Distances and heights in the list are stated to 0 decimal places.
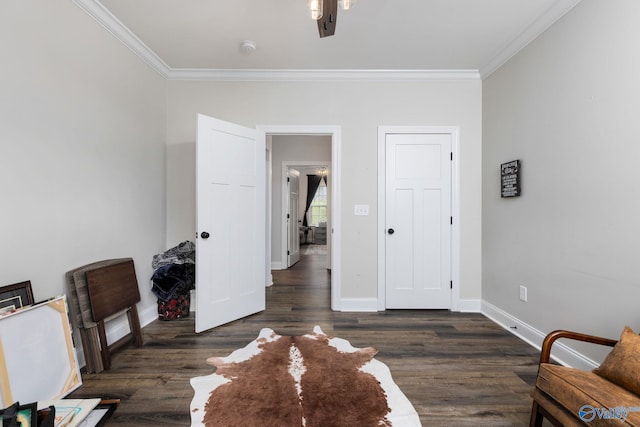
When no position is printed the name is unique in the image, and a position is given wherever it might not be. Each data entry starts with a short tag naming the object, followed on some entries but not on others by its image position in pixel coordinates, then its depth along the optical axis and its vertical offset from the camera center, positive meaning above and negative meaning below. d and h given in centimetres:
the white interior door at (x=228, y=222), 253 -9
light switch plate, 308 +3
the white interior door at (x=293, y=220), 551 -15
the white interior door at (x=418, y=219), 307 -7
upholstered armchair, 102 -73
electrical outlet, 241 -73
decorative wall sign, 246 +33
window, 1084 +21
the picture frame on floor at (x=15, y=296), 147 -48
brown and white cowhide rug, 145 -111
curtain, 913 +93
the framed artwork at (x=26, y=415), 110 -84
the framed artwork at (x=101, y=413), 137 -107
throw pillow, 112 -66
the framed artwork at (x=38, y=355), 137 -80
